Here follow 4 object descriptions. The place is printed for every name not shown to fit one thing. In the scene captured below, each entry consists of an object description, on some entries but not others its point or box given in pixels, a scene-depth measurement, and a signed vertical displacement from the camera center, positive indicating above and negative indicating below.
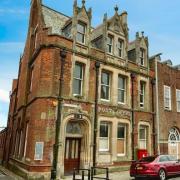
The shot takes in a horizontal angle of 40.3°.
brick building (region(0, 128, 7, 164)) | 34.23 -0.02
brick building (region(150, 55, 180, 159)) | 22.55 +3.30
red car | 13.88 -1.58
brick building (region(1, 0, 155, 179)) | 16.23 +3.19
